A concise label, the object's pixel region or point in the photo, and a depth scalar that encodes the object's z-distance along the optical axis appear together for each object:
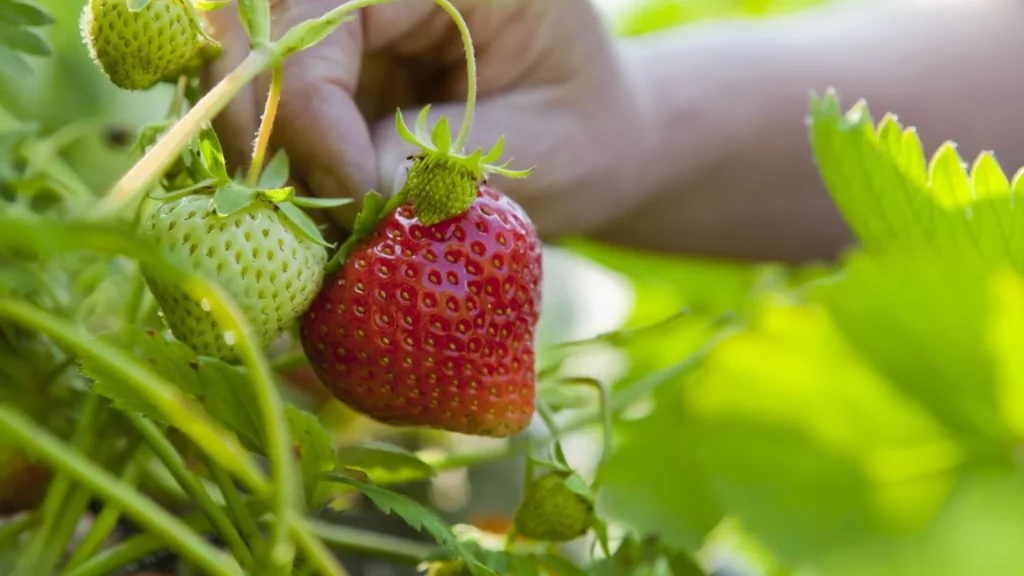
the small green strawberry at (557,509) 0.34
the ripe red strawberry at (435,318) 0.34
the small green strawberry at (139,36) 0.33
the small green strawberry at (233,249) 0.32
